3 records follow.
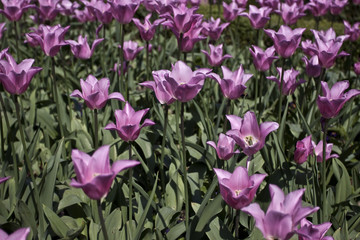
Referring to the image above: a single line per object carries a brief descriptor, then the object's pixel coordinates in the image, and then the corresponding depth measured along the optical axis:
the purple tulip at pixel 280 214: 1.20
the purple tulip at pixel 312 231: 1.30
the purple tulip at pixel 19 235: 1.10
